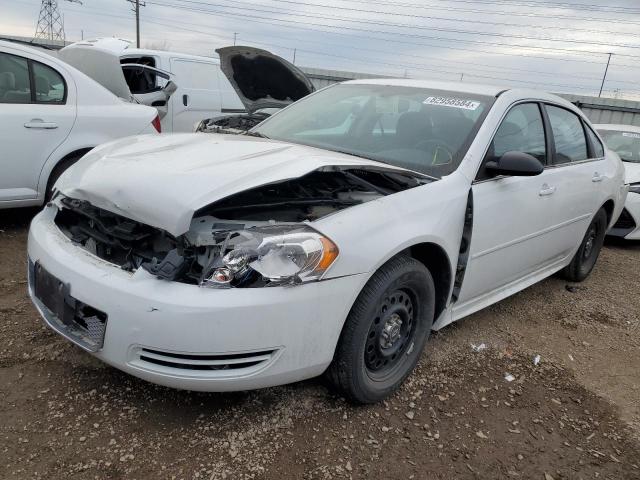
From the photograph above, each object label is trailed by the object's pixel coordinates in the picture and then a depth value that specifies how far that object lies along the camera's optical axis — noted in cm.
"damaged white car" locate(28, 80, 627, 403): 209
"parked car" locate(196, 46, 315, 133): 473
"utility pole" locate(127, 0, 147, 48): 3008
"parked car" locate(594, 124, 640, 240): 625
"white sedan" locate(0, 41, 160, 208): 430
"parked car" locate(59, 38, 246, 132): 767
